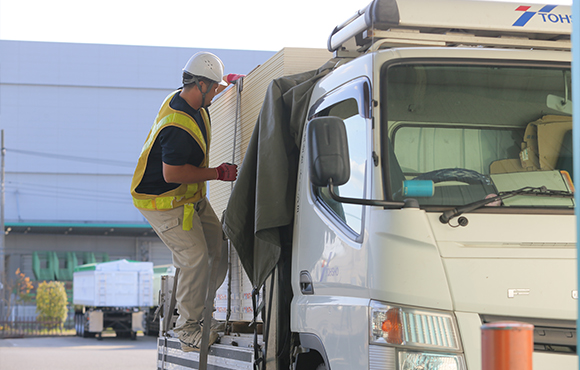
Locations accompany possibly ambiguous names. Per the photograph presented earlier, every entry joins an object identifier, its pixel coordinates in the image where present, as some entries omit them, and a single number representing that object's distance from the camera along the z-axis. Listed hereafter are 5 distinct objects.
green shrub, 34.91
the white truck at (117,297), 27.30
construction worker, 5.91
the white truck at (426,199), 3.38
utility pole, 28.73
